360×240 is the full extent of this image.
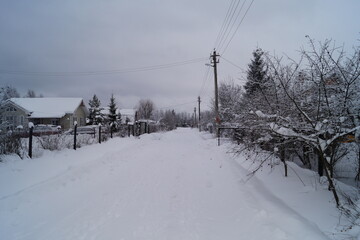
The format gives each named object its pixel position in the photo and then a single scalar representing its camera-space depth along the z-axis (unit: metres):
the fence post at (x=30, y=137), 6.95
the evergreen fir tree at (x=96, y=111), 40.44
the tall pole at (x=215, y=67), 17.17
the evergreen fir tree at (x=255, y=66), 19.07
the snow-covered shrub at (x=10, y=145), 6.52
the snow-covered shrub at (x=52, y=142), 8.46
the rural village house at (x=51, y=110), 33.00
